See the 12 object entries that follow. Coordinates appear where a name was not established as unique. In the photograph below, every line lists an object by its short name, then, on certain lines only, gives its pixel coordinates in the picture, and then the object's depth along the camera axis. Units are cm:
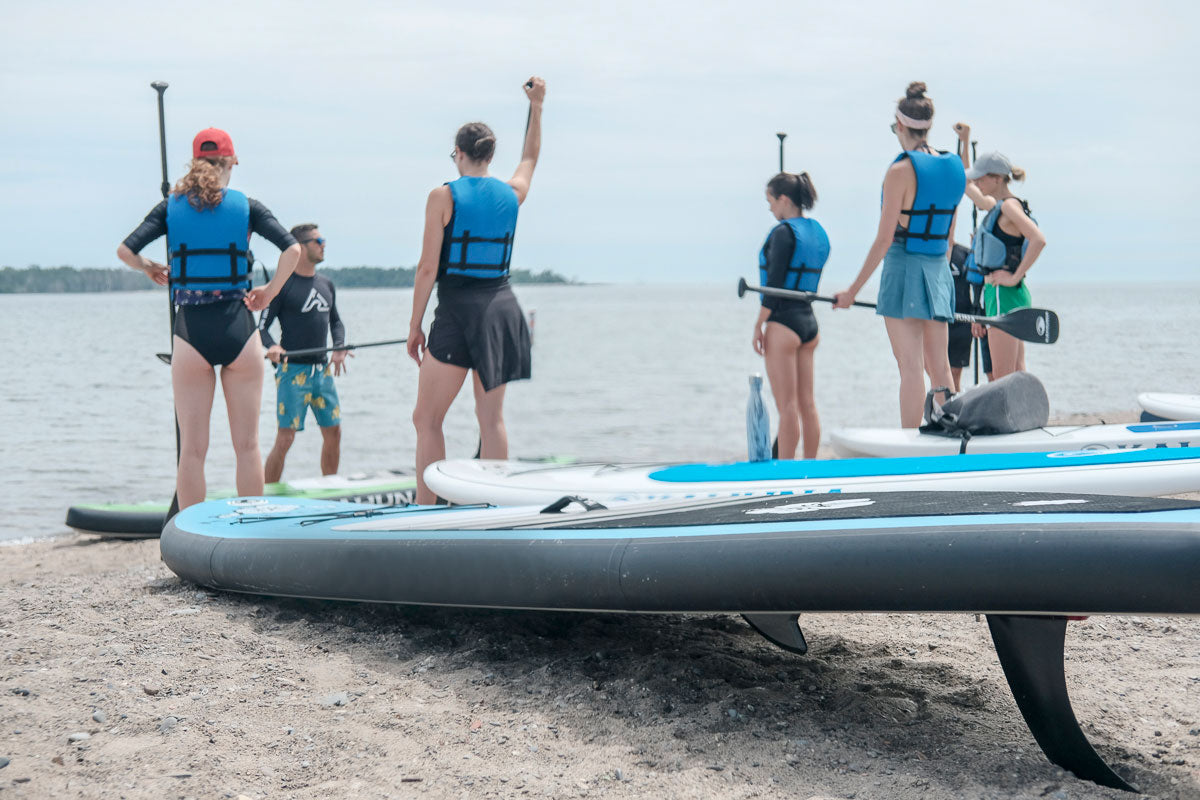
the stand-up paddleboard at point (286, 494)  618
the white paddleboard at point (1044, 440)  462
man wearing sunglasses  667
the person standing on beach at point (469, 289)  446
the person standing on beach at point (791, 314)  570
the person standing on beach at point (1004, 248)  595
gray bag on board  484
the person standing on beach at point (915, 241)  507
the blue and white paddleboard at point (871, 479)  378
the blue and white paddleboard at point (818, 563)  218
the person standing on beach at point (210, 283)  433
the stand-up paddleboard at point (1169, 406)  619
